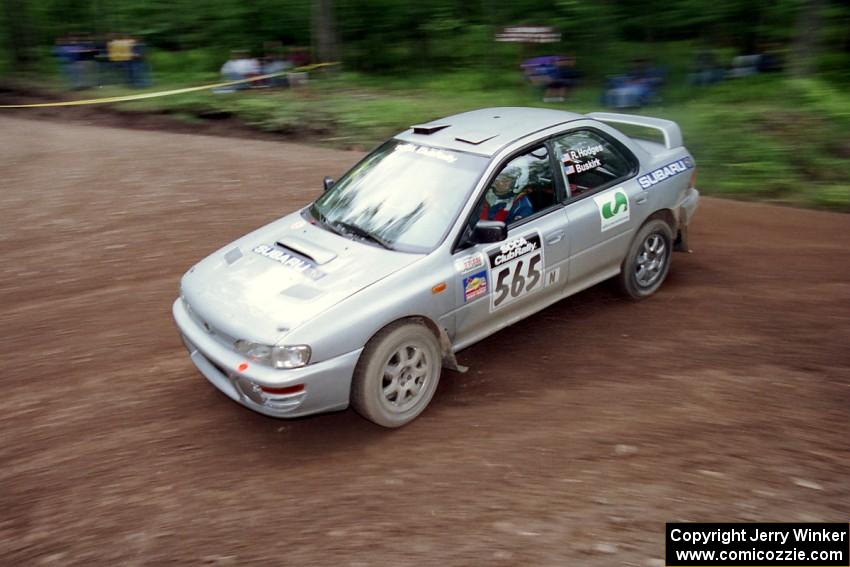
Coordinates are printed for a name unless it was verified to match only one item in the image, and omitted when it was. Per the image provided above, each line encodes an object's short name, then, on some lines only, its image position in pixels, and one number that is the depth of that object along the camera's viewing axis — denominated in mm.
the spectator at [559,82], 14922
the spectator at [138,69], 19078
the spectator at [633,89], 14000
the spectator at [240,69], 17781
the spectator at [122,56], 18906
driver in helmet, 5086
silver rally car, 4344
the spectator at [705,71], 14805
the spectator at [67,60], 18875
